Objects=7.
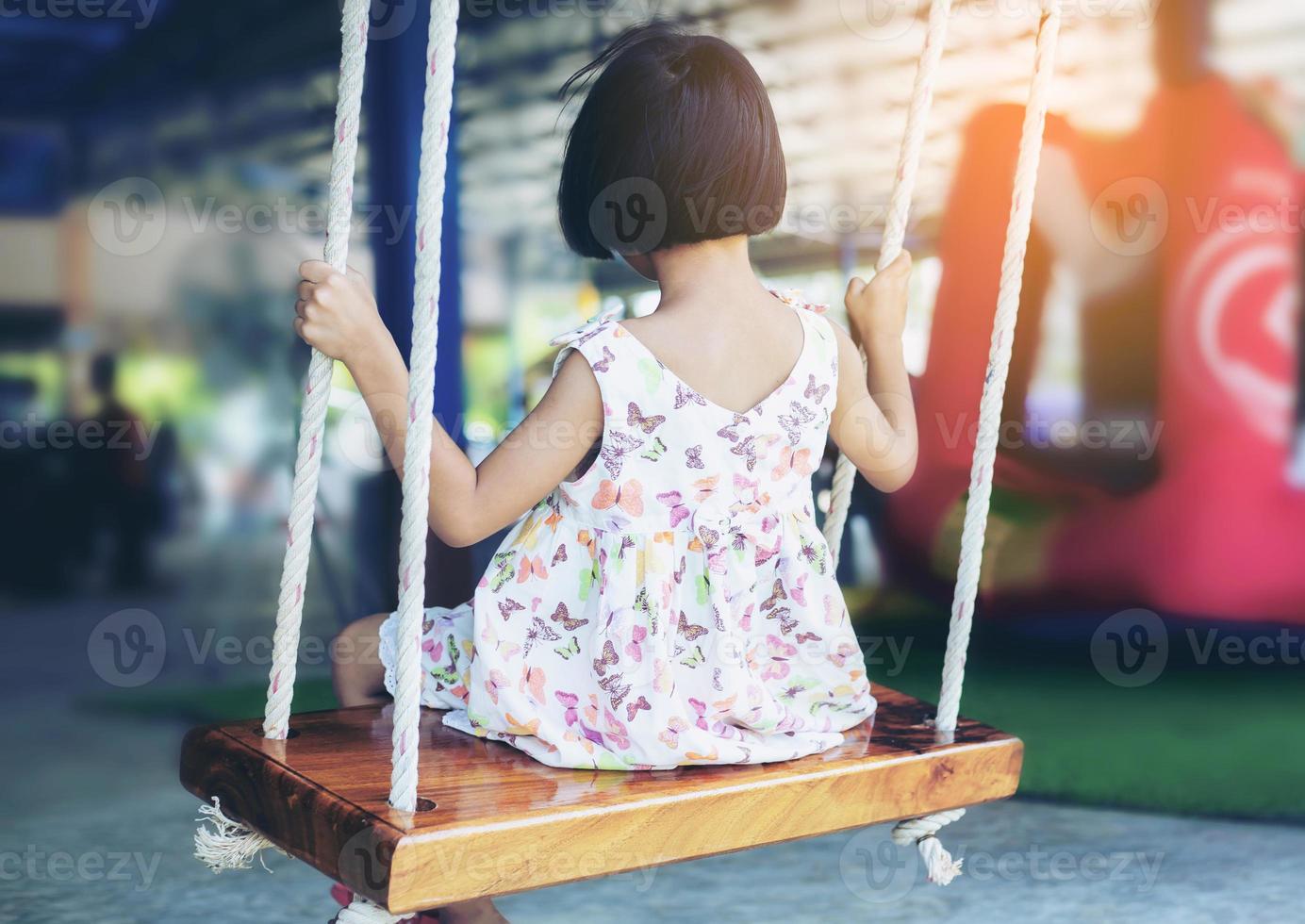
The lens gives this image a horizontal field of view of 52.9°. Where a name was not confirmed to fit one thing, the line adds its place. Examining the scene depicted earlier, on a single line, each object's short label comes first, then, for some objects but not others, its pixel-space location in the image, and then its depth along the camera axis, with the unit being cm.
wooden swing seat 93
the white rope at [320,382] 101
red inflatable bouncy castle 288
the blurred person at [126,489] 562
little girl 112
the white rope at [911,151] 127
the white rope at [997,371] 125
